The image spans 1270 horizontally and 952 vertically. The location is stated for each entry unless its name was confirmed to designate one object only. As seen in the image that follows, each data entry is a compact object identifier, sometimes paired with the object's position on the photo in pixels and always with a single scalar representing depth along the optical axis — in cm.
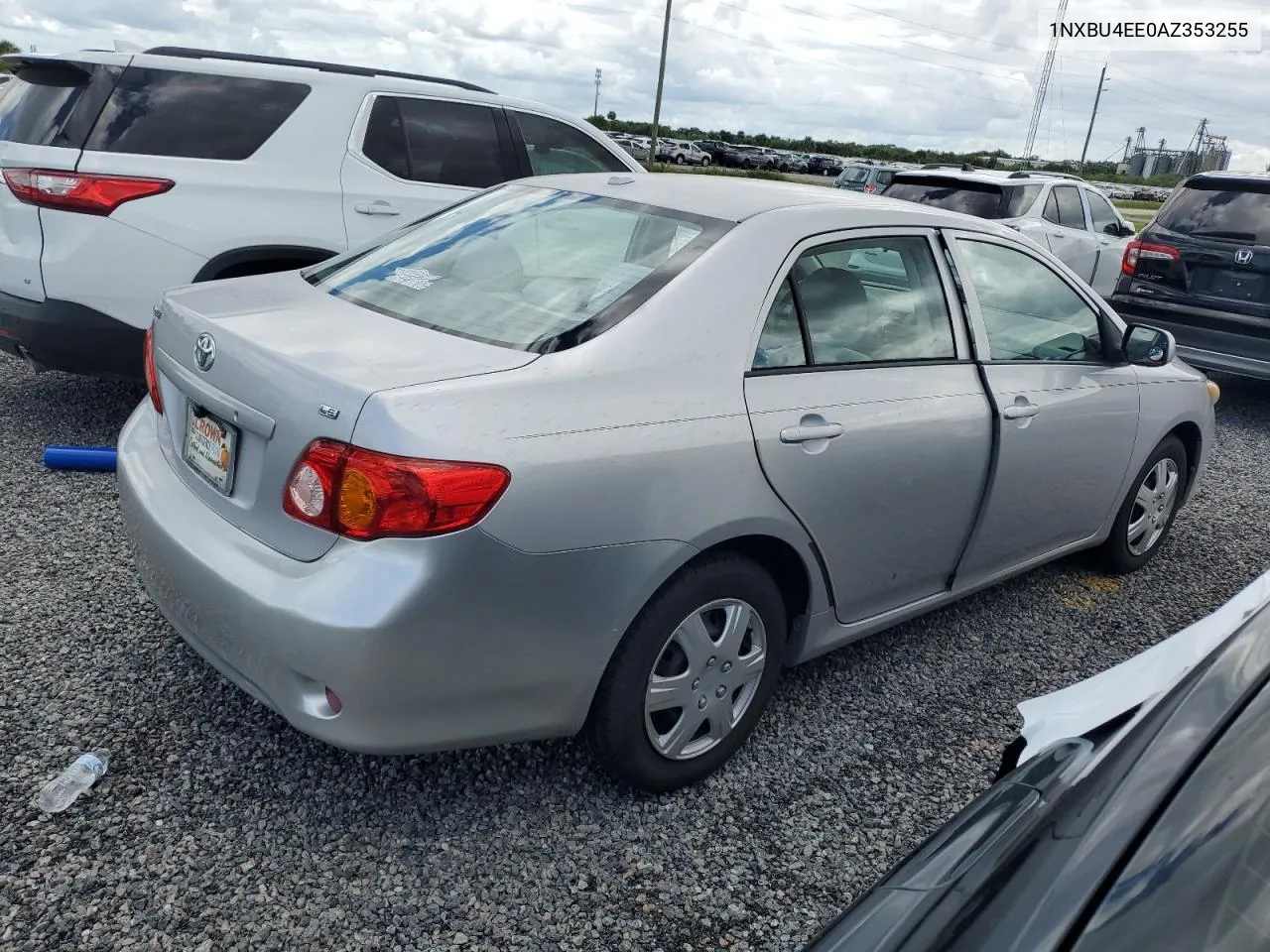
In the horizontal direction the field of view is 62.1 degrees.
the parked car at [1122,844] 117
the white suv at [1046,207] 989
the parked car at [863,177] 1653
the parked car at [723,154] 5081
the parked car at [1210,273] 742
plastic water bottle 258
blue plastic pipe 472
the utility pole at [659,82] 3697
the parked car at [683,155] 4700
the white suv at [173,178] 466
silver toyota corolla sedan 224
